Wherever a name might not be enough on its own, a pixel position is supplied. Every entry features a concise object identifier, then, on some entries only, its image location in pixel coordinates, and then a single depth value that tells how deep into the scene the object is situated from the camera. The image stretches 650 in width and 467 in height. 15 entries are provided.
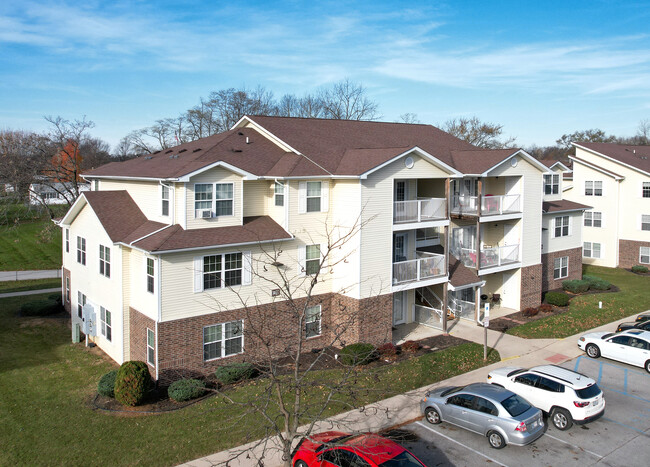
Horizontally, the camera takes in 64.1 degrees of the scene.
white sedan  20.89
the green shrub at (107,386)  17.84
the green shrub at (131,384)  17.00
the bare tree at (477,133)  61.22
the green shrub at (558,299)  29.78
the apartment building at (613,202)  40.84
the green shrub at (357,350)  20.14
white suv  15.70
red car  11.05
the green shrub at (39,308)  28.00
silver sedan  14.38
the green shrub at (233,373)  18.81
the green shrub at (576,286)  33.00
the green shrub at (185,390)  17.39
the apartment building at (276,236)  19.38
